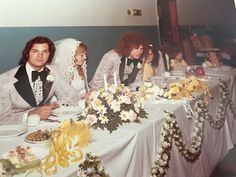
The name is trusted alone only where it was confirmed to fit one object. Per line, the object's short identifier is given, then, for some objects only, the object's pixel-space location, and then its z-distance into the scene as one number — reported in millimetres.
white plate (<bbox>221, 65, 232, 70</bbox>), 3558
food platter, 1732
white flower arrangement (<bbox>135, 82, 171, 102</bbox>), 2797
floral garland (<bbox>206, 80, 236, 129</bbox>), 3381
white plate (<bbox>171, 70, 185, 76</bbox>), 3506
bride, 2285
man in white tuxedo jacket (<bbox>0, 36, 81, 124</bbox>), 2008
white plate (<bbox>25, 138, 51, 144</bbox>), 1725
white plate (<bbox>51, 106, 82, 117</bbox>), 2196
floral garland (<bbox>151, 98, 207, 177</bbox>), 2289
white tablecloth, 1764
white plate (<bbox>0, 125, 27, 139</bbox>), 1821
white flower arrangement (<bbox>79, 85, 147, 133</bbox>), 2020
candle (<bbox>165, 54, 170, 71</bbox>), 3480
